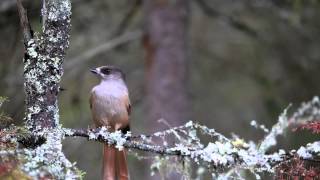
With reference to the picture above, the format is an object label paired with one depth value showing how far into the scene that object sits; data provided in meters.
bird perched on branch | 10.33
